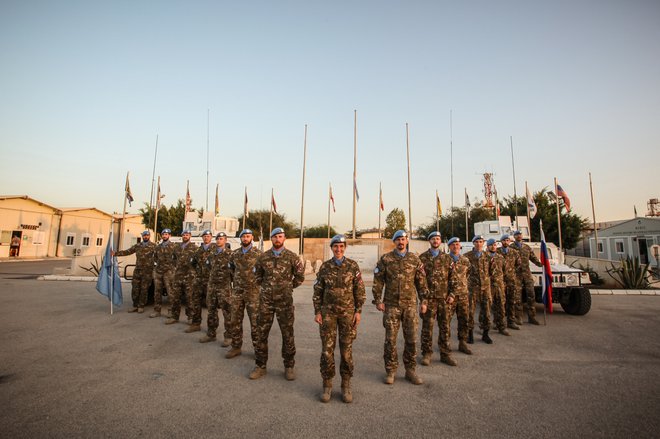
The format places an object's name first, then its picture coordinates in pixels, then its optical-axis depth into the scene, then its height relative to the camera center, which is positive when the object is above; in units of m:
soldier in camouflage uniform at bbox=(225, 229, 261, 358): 5.16 -0.66
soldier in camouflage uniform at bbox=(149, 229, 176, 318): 8.04 -0.35
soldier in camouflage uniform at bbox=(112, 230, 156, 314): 8.40 -0.45
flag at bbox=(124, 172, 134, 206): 20.97 +4.00
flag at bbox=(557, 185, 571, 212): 15.87 +3.22
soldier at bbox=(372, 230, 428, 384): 4.21 -0.55
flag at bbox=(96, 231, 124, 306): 8.25 -0.68
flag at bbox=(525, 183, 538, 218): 17.05 +2.76
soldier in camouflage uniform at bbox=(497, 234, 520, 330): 7.21 -0.68
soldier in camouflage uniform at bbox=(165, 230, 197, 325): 7.23 -0.60
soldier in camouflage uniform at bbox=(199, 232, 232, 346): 5.85 -0.65
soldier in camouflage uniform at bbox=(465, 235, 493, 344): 6.14 -0.55
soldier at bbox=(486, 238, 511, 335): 6.74 -0.68
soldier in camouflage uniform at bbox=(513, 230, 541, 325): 7.59 -0.45
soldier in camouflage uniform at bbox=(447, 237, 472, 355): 5.31 -0.60
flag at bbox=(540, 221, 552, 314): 6.70 -0.35
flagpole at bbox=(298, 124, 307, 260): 23.52 +4.48
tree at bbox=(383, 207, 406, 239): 45.28 +5.02
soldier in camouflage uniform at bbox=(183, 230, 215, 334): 6.71 -0.45
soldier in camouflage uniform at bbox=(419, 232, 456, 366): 4.98 -0.80
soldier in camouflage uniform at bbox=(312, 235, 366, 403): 3.79 -0.64
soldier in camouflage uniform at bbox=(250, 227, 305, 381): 4.38 -0.59
